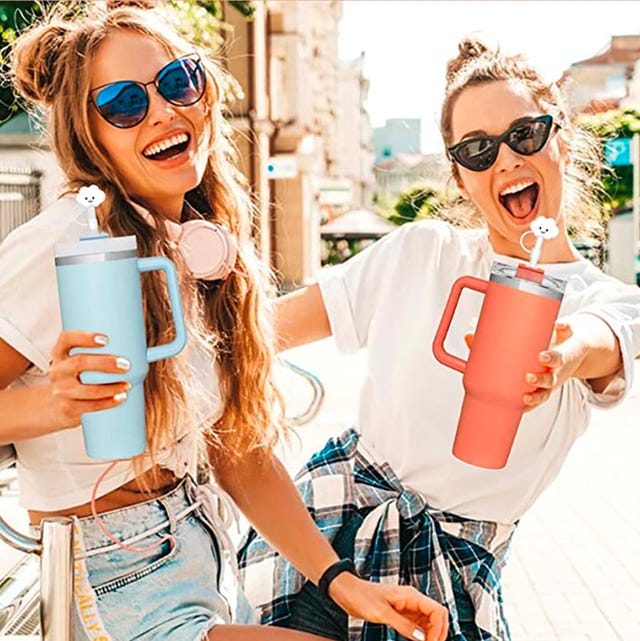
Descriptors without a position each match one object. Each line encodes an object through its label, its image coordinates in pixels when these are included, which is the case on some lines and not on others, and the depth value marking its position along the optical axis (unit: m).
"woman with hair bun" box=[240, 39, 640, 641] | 1.87
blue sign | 16.47
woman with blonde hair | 1.60
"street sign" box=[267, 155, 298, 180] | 27.67
